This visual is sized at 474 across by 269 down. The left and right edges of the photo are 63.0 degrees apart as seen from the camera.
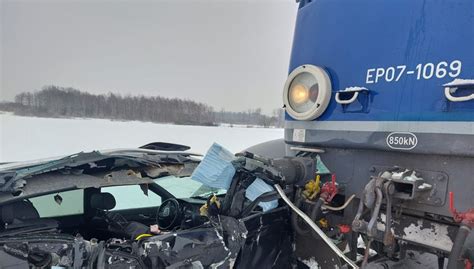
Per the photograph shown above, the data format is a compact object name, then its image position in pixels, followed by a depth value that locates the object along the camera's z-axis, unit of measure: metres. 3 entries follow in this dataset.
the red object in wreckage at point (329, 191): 2.21
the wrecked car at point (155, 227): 1.85
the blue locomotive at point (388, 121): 1.78
